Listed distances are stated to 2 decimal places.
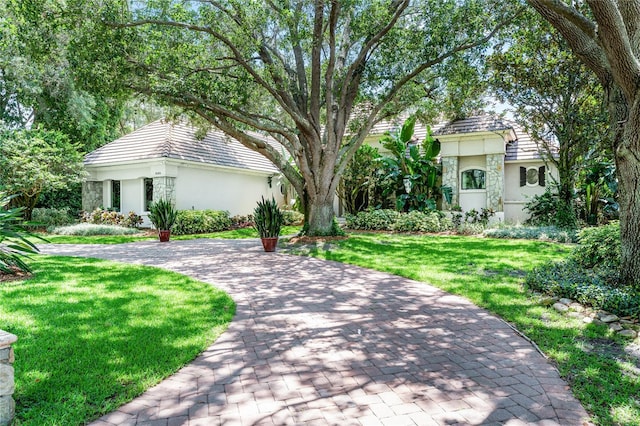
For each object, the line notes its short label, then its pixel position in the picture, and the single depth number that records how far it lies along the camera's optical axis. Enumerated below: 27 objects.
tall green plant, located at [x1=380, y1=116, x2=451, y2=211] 18.02
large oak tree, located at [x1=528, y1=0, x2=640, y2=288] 5.02
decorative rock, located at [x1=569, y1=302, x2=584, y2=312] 5.39
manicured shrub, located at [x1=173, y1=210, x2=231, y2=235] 16.72
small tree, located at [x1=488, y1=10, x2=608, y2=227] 13.44
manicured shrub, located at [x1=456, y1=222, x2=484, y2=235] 15.56
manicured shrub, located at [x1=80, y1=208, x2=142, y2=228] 18.17
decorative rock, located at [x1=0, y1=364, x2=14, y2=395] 2.69
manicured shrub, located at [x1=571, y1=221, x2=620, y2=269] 6.80
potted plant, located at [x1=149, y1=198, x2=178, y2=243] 14.16
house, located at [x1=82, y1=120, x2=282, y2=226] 17.92
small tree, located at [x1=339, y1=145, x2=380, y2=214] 19.03
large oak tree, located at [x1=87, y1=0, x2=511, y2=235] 10.90
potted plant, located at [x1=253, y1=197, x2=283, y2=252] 11.45
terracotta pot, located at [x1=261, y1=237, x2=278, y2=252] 11.44
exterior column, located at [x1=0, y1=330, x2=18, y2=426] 2.70
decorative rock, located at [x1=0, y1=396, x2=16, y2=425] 2.72
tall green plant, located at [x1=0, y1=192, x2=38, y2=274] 7.24
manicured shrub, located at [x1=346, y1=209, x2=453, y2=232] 16.28
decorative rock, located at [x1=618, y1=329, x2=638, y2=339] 4.52
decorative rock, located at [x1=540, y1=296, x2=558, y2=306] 5.75
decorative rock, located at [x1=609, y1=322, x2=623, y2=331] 4.72
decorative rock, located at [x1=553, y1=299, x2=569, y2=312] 5.46
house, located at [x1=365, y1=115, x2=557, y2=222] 18.22
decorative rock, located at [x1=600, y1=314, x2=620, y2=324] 4.93
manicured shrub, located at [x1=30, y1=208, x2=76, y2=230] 18.80
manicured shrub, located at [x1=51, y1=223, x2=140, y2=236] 16.34
